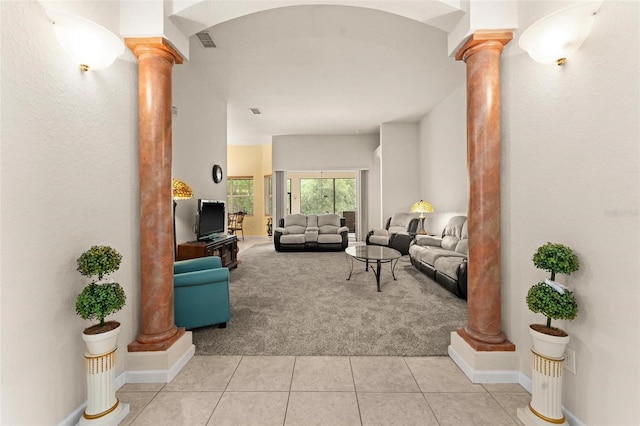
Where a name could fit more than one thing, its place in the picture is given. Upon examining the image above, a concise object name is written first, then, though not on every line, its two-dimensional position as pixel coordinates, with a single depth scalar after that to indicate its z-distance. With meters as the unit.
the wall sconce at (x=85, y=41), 1.43
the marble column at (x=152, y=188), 1.98
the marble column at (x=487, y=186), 1.93
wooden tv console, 3.69
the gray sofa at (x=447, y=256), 3.44
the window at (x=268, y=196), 10.12
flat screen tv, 4.05
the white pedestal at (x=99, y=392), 1.49
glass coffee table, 3.83
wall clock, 5.03
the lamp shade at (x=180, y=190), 3.29
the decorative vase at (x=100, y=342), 1.47
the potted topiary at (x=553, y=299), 1.41
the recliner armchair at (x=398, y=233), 6.02
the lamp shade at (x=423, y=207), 6.12
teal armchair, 2.45
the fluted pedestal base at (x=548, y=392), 1.46
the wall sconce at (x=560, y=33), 1.34
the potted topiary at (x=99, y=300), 1.46
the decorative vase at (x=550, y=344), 1.43
